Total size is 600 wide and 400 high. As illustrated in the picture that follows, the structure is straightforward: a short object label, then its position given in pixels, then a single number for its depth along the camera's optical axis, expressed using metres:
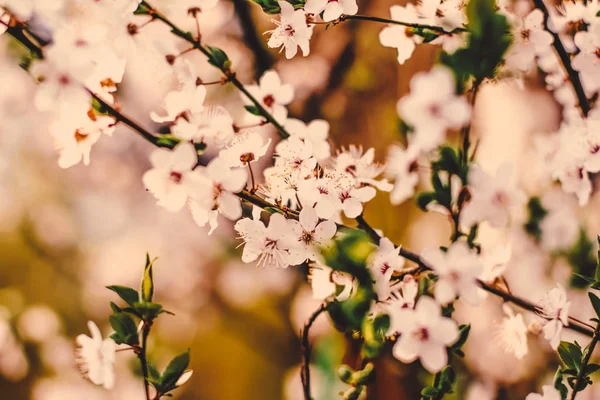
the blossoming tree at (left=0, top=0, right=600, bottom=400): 0.84
